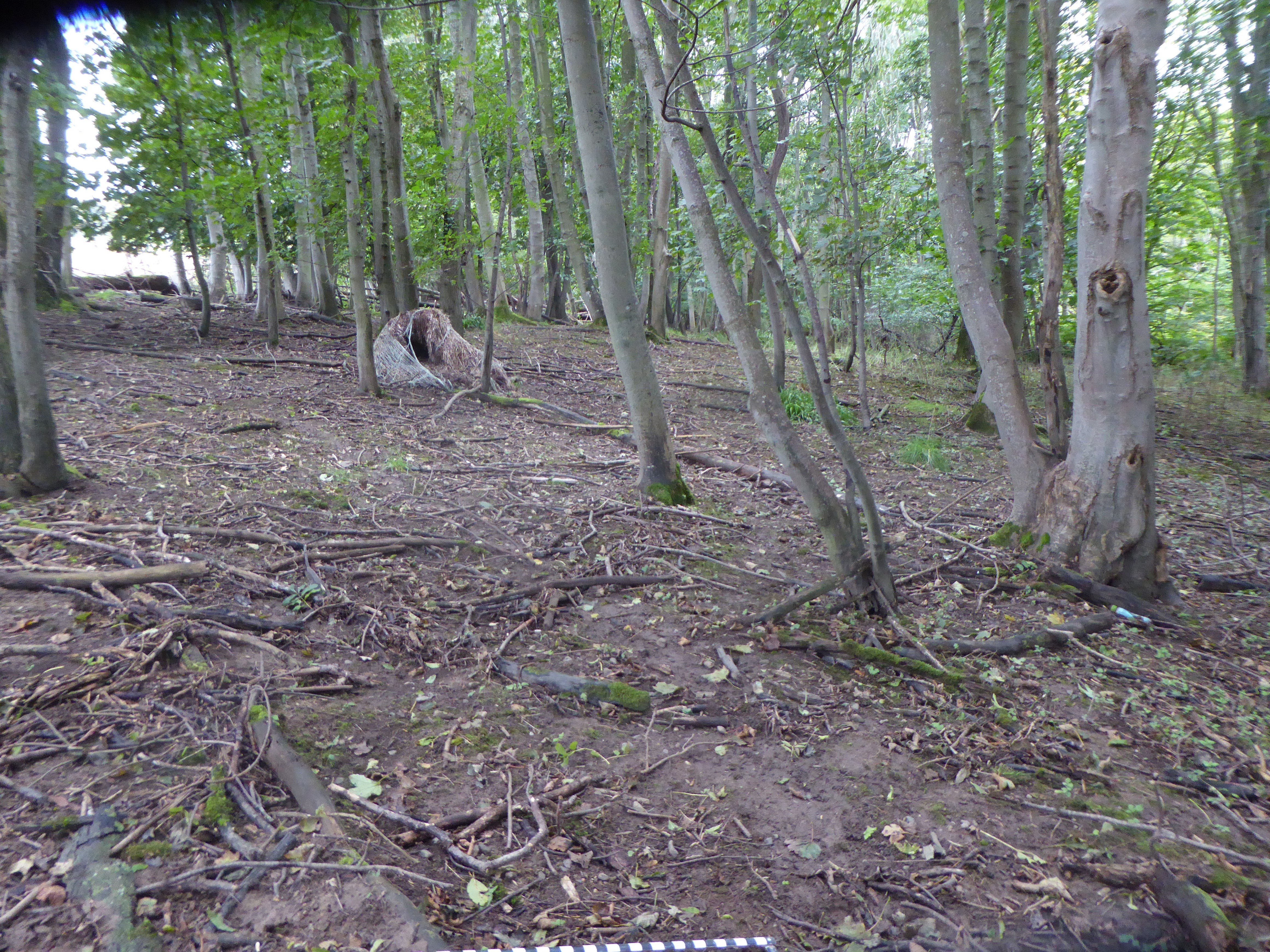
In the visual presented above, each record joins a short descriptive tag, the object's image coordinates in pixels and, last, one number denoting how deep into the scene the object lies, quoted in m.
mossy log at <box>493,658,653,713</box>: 3.71
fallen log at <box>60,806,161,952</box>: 1.98
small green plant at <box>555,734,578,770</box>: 3.25
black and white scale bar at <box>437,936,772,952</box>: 2.19
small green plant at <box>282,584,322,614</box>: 3.98
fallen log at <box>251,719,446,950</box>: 2.18
